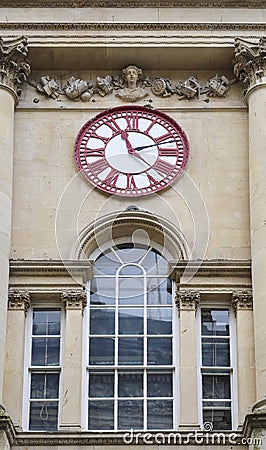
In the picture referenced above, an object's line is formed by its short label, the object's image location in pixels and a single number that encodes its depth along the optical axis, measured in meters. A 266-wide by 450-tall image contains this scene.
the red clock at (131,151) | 27.48
